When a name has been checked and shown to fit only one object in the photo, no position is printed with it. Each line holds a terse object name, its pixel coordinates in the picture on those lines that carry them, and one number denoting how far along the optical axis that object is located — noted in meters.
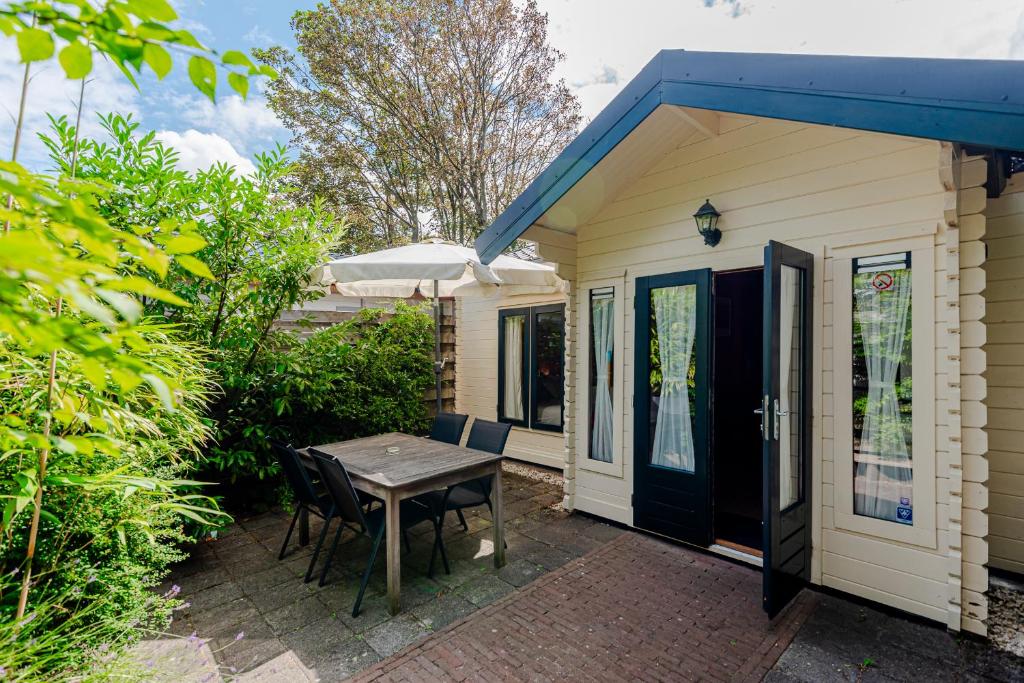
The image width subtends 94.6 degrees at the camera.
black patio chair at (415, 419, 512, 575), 3.42
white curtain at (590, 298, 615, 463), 4.24
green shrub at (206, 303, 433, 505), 4.17
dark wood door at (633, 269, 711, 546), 3.56
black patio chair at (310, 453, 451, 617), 2.76
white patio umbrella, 4.06
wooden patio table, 2.81
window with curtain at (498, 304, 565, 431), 5.89
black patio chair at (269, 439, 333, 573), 3.17
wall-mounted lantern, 3.46
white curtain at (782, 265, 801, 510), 2.90
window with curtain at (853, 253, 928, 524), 2.77
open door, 2.72
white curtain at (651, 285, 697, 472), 3.66
